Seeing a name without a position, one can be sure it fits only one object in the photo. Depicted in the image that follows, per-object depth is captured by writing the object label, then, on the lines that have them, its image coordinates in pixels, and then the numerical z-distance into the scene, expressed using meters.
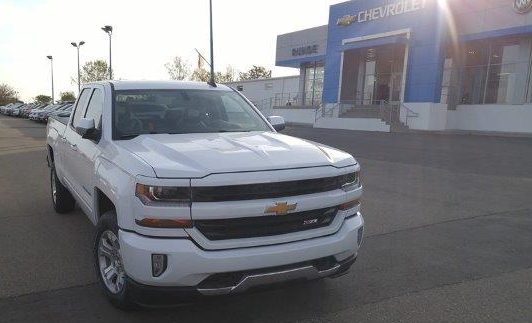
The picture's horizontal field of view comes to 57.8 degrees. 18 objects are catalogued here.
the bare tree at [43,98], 103.14
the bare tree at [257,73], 97.50
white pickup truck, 3.14
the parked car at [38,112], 35.48
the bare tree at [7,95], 104.56
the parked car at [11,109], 55.24
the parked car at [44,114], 33.34
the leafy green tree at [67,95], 92.47
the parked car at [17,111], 51.04
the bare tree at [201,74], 68.44
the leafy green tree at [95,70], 76.94
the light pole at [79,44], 54.25
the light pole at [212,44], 27.72
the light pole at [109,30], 39.72
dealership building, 25.41
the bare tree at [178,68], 73.94
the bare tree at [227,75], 85.81
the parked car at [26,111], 46.29
